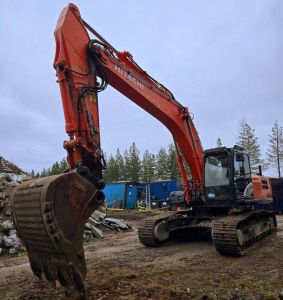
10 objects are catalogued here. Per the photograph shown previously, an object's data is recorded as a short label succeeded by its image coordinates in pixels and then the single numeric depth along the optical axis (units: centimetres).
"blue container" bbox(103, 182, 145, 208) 2454
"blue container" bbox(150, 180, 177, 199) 2404
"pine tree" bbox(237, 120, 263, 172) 2805
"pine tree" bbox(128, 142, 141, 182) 4661
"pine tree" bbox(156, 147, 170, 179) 4626
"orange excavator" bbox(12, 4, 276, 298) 348
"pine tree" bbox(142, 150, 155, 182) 4643
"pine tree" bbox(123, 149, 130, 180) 4760
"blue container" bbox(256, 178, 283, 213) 1736
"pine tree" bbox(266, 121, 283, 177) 2668
